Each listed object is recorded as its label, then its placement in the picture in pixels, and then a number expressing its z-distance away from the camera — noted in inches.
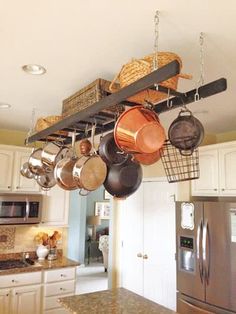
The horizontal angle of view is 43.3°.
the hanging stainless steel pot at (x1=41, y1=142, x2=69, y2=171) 90.7
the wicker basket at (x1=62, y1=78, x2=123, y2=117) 82.0
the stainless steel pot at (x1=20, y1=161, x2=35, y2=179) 128.3
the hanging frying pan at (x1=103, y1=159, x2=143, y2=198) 73.2
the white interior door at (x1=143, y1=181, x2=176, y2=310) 153.5
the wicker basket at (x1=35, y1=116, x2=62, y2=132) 109.1
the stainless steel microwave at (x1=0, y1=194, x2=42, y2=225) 139.0
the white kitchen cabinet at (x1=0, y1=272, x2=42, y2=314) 130.7
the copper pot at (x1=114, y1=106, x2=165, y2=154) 51.4
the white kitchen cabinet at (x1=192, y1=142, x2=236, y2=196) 128.5
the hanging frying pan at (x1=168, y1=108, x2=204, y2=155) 62.4
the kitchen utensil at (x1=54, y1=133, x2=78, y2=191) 80.5
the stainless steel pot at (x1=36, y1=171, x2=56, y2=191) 106.0
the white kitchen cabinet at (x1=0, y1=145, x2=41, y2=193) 144.9
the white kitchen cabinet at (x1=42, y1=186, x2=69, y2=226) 154.5
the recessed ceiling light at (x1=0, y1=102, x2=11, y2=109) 116.1
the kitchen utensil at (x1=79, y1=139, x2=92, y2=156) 80.4
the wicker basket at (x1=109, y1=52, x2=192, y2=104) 58.3
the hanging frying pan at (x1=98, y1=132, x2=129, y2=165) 70.4
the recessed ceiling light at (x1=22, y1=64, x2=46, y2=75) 81.6
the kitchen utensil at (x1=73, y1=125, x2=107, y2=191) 71.8
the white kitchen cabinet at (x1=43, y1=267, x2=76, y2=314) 140.0
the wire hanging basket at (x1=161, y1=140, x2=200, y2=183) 66.2
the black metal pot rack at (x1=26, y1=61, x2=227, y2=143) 47.9
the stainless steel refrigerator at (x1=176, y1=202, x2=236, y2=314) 110.8
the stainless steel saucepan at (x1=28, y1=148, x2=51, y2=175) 96.6
